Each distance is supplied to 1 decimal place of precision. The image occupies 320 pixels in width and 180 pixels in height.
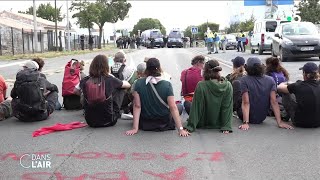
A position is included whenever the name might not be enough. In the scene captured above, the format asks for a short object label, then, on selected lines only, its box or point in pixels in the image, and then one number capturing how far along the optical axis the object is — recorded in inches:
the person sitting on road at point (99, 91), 289.1
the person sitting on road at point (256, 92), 295.0
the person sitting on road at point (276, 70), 322.3
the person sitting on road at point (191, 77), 319.6
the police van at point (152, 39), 2556.6
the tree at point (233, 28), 3706.7
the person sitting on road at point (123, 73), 335.0
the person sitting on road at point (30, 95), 309.9
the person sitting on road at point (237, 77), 309.4
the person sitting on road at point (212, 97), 275.7
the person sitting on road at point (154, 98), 275.7
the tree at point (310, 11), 1811.0
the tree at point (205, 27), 4956.2
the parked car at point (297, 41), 832.9
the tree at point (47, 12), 3641.7
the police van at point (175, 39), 2500.0
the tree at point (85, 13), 2247.8
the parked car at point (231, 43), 1849.9
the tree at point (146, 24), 6268.2
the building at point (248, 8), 3090.6
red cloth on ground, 287.7
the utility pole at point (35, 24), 1568.7
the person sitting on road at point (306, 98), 278.7
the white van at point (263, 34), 1101.7
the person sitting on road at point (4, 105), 331.9
